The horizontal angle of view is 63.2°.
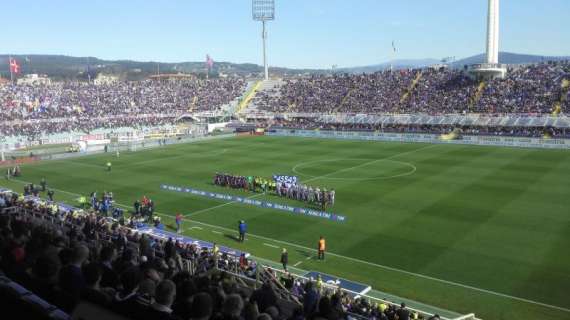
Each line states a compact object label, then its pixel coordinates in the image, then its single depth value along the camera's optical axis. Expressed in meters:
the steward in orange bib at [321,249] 18.72
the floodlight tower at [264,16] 86.89
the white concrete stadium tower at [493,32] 66.32
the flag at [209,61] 93.94
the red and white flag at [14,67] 68.44
